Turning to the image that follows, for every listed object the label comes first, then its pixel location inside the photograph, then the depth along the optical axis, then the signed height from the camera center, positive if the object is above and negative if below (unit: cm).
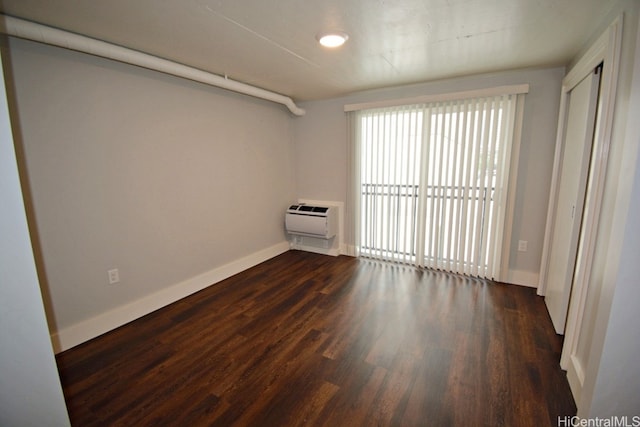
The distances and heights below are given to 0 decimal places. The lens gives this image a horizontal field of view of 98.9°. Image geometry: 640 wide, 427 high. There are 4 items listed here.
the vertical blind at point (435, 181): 305 -14
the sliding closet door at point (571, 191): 195 -19
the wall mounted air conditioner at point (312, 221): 394 -72
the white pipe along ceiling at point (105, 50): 169 +92
